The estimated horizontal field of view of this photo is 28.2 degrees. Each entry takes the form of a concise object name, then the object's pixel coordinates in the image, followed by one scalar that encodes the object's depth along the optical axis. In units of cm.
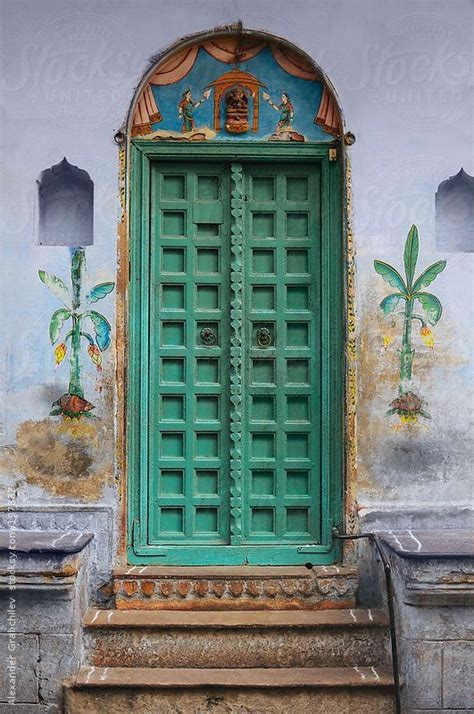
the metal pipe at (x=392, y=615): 550
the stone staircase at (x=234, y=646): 555
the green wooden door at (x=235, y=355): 636
